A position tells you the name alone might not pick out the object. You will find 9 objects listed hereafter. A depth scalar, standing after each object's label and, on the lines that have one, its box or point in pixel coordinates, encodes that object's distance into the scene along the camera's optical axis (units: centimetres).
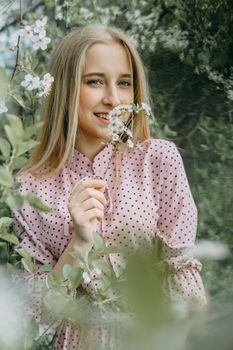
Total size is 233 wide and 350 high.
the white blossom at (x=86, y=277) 121
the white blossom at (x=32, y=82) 136
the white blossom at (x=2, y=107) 108
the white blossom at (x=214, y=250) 51
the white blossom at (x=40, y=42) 129
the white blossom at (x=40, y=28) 127
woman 154
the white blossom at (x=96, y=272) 143
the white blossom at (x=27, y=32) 127
